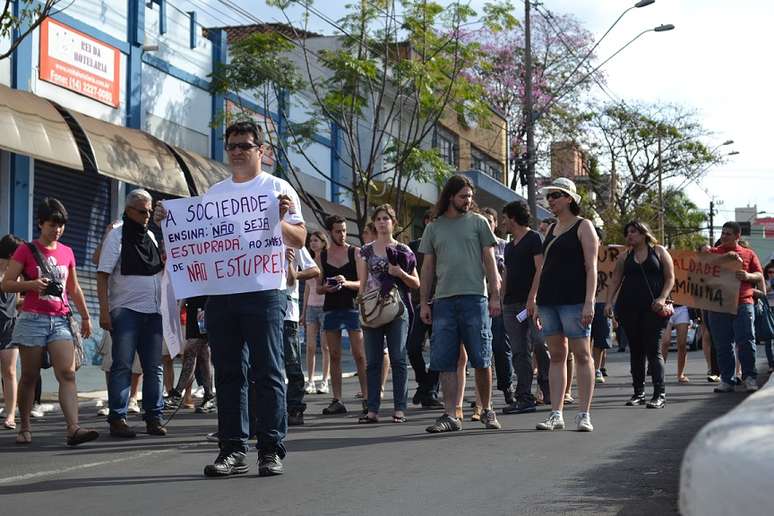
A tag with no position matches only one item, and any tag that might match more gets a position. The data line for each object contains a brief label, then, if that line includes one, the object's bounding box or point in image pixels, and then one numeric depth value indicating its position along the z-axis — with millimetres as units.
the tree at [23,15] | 12055
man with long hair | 8977
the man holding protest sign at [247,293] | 6551
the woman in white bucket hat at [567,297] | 8906
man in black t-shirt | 10609
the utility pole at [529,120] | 28766
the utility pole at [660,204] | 61500
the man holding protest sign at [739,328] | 13023
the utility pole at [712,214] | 92525
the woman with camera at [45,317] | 8289
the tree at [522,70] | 47188
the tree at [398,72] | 23328
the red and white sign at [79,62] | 18141
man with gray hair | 8859
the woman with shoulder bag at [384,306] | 10102
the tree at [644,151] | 60969
